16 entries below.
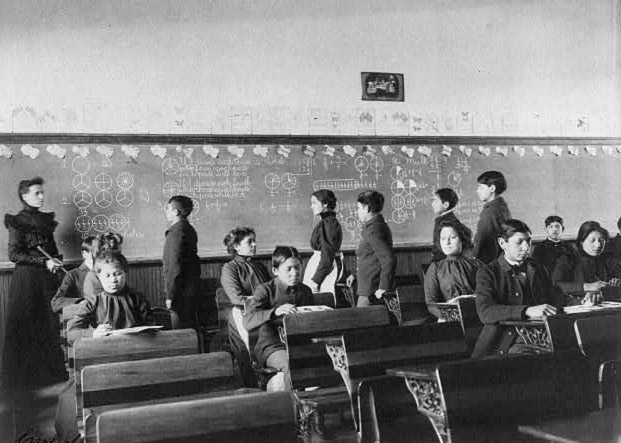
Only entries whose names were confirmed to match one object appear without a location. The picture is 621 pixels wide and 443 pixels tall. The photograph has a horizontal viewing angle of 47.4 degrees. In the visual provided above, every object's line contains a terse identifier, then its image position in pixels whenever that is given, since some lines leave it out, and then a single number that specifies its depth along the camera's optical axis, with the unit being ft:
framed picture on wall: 20.52
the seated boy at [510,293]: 11.00
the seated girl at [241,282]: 13.83
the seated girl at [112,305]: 11.41
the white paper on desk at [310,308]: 11.52
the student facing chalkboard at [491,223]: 16.70
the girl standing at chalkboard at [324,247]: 16.92
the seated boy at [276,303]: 11.54
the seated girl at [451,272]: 14.37
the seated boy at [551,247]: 20.10
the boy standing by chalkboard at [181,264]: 16.55
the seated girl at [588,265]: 17.39
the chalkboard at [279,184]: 17.46
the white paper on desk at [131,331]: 9.64
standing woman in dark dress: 16.26
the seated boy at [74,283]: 15.79
